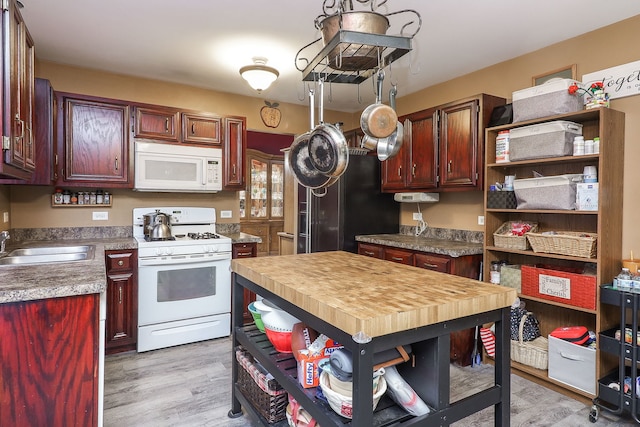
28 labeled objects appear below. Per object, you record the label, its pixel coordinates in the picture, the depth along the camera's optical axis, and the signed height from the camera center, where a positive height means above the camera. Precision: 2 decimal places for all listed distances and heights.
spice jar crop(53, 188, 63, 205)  3.39 +0.11
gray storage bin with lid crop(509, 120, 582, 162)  2.54 +0.51
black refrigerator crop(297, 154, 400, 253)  3.99 -0.01
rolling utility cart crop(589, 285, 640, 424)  2.11 -0.86
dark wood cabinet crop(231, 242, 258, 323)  3.65 -0.44
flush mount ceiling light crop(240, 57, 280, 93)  3.19 +1.19
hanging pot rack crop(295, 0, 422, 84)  1.57 +0.75
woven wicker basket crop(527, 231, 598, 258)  2.40 -0.22
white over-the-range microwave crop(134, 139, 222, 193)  3.44 +0.41
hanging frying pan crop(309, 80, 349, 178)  2.05 +0.35
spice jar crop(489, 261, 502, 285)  2.98 -0.50
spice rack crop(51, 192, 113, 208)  3.39 +0.06
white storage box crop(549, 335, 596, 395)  2.37 -1.02
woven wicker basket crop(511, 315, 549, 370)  2.67 -1.04
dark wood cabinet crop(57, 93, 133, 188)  3.17 +0.61
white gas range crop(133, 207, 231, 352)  3.17 -0.71
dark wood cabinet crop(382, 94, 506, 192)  3.10 +0.57
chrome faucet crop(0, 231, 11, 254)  2.52 -0.20
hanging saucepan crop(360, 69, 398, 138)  2.00 +0.50
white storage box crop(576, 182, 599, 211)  2.37 +0.10
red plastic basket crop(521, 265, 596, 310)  2.40 -0.51
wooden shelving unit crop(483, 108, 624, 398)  2.35 -0.06
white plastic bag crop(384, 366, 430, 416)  1.35 -0.69
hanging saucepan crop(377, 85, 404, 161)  2.34 +0.42
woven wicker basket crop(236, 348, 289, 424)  1.82 -0.95
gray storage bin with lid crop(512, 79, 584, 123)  2.53 +0.79
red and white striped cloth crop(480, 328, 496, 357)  2.96 -1.05
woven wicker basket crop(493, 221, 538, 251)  2.81 -0.21
